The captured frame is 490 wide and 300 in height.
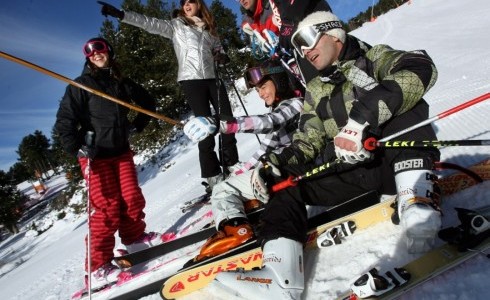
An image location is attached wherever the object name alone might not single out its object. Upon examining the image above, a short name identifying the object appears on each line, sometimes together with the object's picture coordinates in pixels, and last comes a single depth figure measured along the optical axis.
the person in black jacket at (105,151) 3.39
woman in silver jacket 4.49
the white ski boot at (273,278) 1.89
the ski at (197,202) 5.15
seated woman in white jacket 2.68
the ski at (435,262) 1.70
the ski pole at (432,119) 1.98
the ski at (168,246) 3.58
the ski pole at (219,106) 4.58
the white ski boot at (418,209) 1.89
